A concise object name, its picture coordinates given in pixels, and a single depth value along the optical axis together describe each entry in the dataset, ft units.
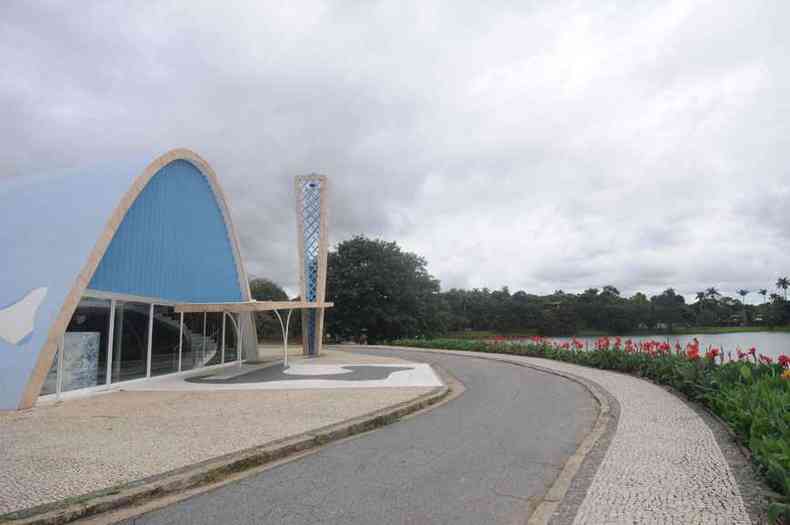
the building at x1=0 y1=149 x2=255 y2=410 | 32.91
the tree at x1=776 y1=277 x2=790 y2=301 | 245.24
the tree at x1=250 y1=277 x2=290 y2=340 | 145.59
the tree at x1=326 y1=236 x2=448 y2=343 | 132.36
